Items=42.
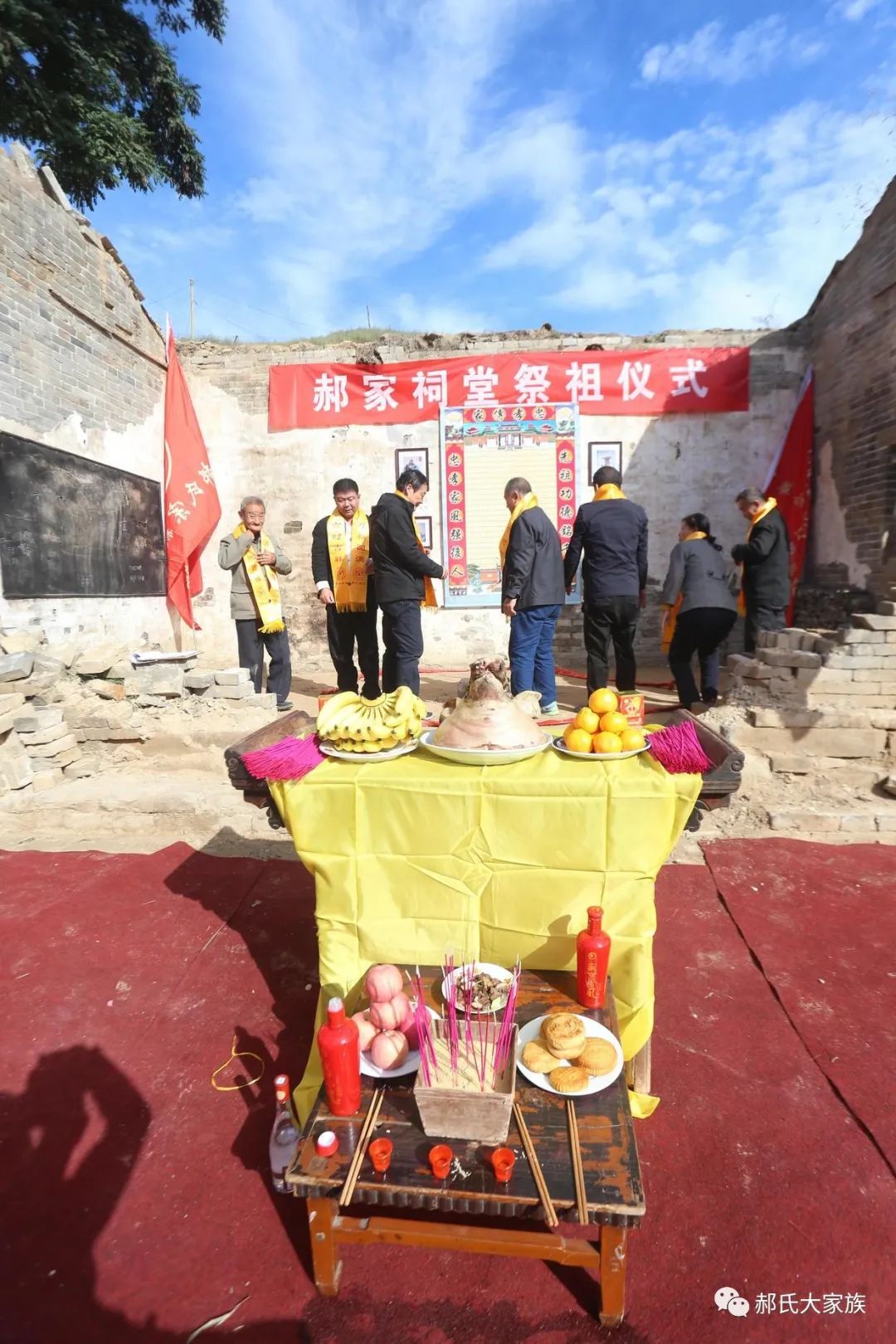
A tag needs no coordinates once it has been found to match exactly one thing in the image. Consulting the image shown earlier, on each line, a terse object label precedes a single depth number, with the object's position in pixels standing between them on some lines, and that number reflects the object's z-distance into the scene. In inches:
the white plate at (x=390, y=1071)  65.0
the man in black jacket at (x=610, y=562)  195.5
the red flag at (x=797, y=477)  305.4
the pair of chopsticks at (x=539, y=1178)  50.9
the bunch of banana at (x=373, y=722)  84.9
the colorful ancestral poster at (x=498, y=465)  321.1
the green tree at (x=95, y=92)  391.5
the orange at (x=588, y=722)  84.4
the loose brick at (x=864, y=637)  168.7
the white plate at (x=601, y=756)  80.4
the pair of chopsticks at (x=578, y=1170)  50.9
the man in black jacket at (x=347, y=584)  208.5
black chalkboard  215.2
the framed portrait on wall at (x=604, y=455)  322.3
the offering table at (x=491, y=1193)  52.4
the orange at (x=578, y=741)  82.3
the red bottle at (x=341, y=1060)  59.6
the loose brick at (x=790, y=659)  171.3
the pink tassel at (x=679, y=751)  76.5
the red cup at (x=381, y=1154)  55.4
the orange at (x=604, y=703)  85.1
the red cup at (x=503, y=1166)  53.9
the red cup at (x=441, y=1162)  54.4
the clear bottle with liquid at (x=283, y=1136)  67.1
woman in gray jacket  198.2
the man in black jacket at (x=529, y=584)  188.2
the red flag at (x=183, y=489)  314.0
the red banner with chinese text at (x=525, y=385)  317.1
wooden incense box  56.6
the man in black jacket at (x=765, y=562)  209.9
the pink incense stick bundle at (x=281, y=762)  80.8
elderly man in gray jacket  223.0
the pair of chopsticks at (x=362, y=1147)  52.7
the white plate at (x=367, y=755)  83.1
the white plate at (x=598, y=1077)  62.5
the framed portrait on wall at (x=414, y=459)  325.7
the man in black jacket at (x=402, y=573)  173.0
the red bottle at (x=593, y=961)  70.7
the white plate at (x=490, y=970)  75.9
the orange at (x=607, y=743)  81.0
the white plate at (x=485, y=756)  79.6
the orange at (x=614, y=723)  83.3
